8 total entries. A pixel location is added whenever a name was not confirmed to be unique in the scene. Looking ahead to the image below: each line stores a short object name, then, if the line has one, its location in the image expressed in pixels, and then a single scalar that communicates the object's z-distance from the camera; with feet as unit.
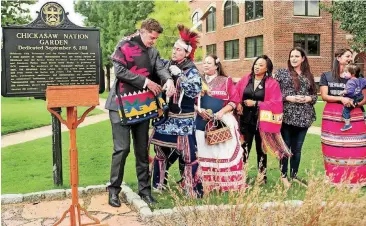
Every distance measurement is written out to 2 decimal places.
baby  19.56
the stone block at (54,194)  18.48
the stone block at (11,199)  18.03
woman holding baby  20.06
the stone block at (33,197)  18.29
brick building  82.74
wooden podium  13.96
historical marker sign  18.58
